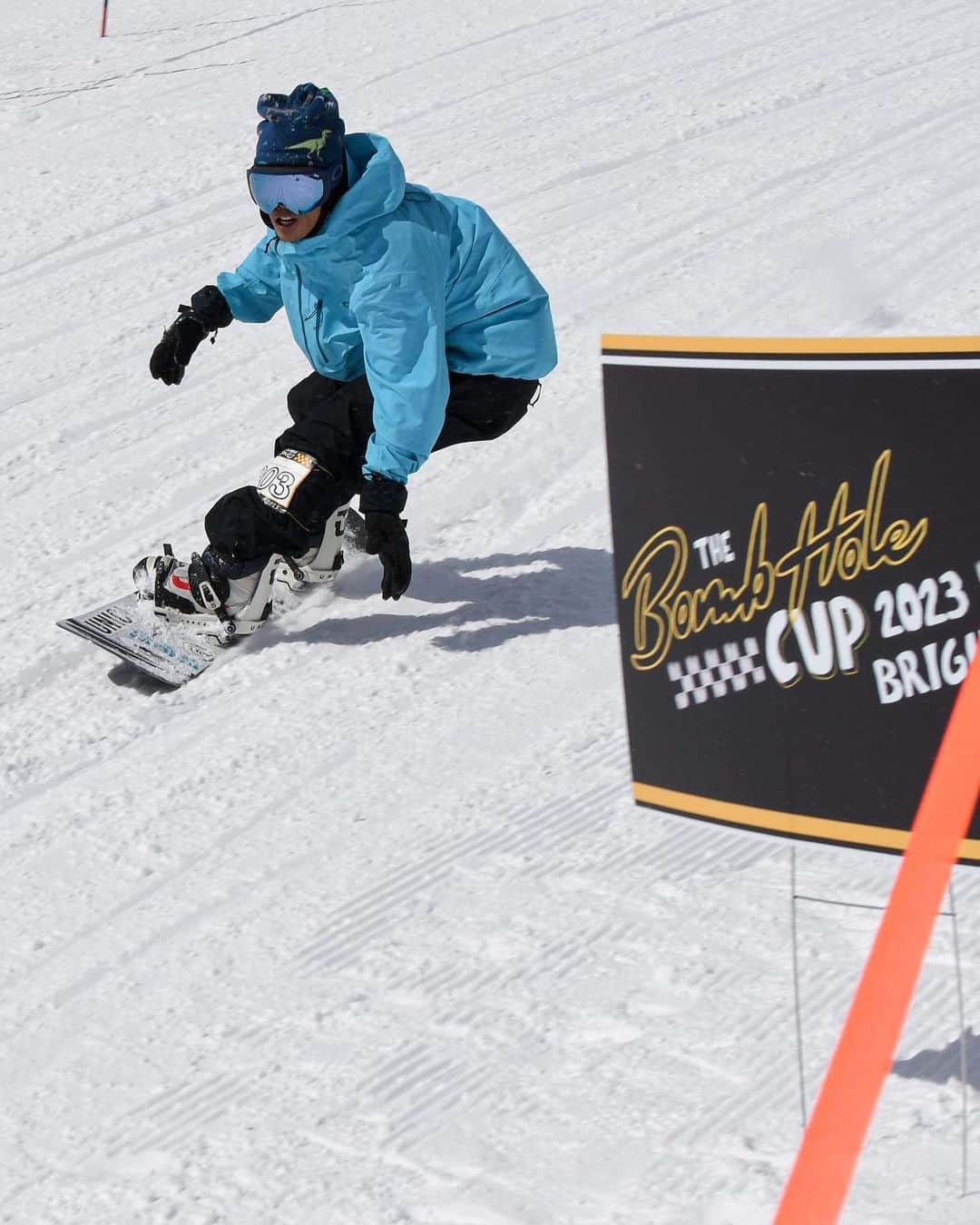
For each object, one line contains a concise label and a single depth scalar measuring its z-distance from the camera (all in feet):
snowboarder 27.12
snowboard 30.60
